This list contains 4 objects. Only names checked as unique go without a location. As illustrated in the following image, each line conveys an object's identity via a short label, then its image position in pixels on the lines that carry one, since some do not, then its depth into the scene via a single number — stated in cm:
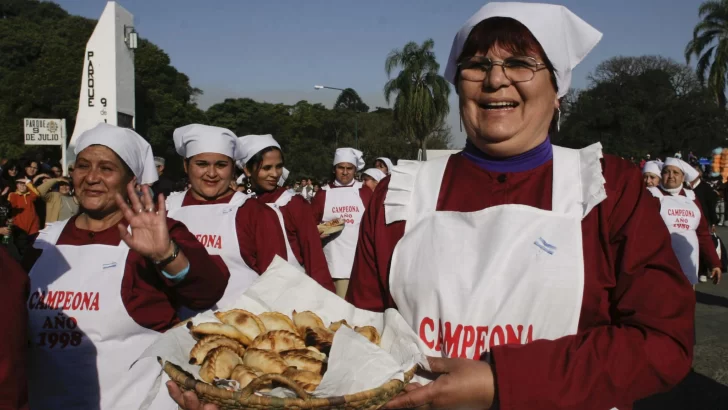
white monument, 1734
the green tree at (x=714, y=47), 4350
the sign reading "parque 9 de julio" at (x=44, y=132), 1950
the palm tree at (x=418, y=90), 4122
